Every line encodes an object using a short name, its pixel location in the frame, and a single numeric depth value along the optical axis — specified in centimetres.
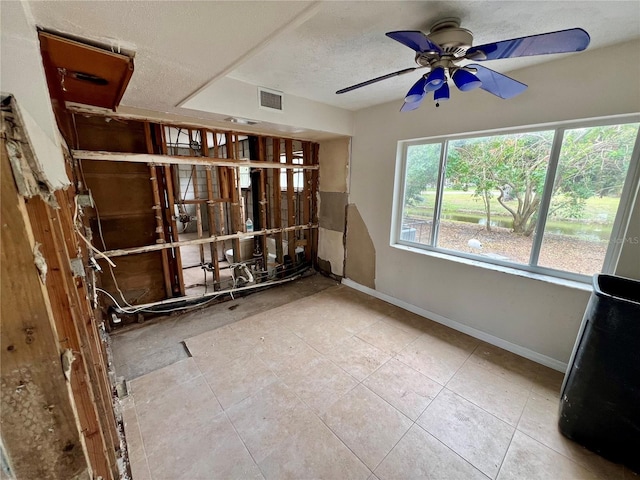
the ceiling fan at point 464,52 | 124
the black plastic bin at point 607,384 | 146
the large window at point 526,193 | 203
